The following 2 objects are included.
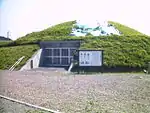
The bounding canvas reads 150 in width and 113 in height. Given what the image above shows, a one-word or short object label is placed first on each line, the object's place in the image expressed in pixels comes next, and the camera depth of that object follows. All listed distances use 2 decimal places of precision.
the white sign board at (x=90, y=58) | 9.56
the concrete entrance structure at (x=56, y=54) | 12.87
